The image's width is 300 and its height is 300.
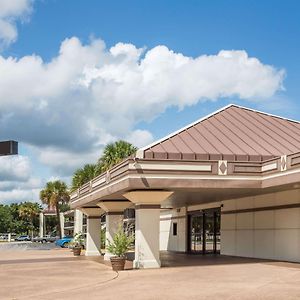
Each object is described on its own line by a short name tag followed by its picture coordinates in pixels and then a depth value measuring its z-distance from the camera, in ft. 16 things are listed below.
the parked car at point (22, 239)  283.79
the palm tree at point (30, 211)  338.75
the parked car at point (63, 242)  177.09
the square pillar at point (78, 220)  208.01
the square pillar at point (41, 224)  303.64
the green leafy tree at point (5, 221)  354.15
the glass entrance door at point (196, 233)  118.52
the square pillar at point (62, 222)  296.53
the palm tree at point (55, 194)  239.09
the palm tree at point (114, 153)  155.84
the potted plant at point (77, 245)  116.57
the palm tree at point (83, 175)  177.88
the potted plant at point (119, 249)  73.56
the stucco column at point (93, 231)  117.08
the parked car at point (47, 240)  240.08
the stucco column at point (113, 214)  100.07
